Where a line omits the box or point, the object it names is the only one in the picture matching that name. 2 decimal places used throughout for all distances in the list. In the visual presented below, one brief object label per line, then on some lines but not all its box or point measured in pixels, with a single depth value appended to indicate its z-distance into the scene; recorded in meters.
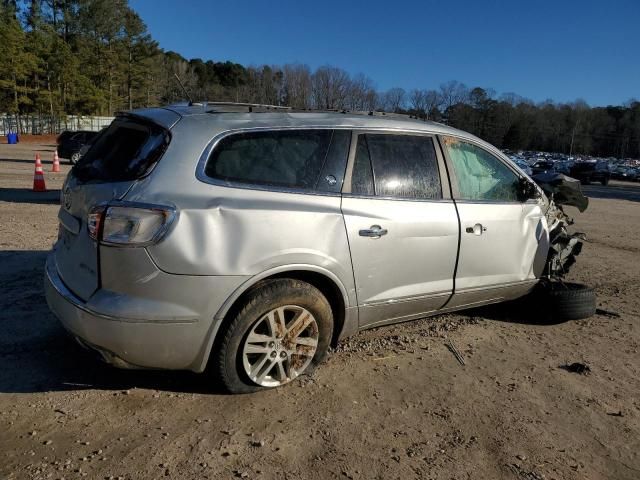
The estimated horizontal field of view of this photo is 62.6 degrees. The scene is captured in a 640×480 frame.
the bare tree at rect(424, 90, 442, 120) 120.18
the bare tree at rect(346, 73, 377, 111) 97.81
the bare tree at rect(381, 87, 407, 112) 106.69
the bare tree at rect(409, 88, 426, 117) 119.38
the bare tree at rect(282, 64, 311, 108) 106.63
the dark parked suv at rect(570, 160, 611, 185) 38.59
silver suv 2.81
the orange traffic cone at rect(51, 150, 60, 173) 19.04
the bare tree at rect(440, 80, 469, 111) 127.38
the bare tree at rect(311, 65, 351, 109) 100.00
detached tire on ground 4.79
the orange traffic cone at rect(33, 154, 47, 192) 12.78
